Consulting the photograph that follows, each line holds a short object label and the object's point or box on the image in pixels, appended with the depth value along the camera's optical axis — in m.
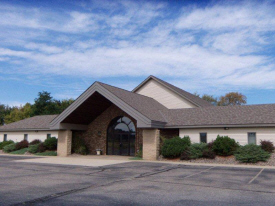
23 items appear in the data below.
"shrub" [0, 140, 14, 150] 32.21
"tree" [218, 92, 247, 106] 69.12
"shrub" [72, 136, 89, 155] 26.64
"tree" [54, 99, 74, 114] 52.72
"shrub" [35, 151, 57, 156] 26.58
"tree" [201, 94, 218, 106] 73.38
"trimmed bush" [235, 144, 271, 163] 18.91
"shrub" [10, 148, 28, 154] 28.88
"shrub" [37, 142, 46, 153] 28.11
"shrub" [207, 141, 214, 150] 21.33
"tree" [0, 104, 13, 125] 65.50
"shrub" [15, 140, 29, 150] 30.69
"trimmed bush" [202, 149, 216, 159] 20.58
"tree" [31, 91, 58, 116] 51.19
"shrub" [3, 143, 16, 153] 30.59
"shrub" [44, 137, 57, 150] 28.17
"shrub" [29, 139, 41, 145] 30.77
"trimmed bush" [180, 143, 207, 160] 20.79
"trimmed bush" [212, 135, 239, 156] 20.48
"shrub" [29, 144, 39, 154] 28.23
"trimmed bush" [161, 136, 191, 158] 21.23
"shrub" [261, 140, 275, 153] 19.81
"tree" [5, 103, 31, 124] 56.91
